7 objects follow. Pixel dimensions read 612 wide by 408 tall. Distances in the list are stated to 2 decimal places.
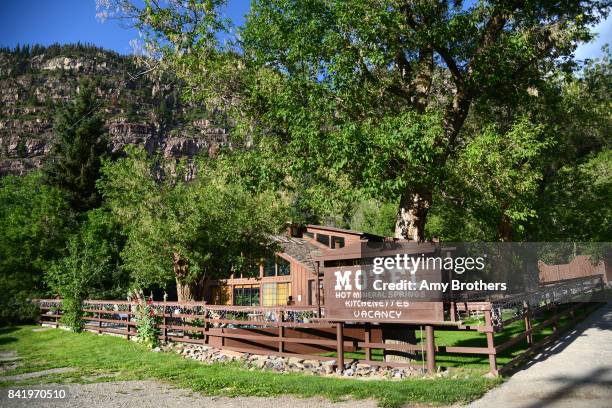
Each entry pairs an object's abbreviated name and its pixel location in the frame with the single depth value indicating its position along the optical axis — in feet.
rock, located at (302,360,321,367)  36.54
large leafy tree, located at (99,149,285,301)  64.44
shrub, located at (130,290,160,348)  51.75
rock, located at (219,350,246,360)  40.80
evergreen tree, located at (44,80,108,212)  147.54
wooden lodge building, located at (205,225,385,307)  96.43
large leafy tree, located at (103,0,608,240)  34.30
